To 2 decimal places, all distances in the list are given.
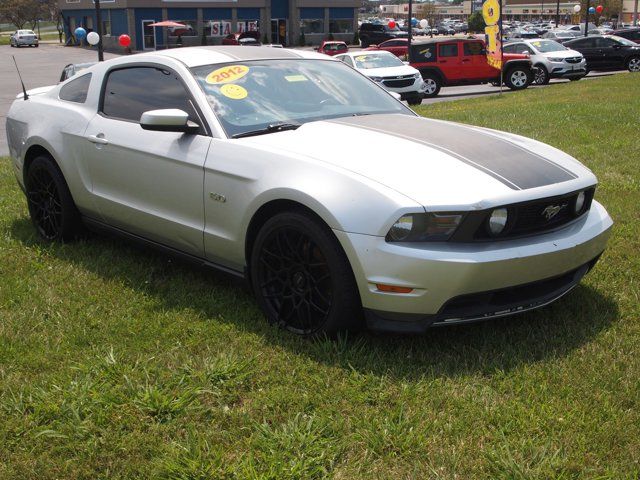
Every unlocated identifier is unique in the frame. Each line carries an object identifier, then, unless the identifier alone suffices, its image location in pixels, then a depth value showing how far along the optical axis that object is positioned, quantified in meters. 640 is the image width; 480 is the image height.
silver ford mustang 3.48
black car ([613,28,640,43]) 34.78
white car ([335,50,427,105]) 21.12
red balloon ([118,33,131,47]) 34.67
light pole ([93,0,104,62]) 24.70
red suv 24.08
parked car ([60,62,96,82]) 16.35
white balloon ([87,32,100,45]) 24.15
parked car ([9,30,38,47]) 63.53
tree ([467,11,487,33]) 84.75
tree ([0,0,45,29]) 87.25
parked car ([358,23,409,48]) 59.25
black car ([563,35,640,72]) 28.22
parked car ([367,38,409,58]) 38.45
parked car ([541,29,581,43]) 48.84
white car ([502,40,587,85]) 24.97
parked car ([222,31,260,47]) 46.72
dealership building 54.66
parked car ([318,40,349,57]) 36.97
